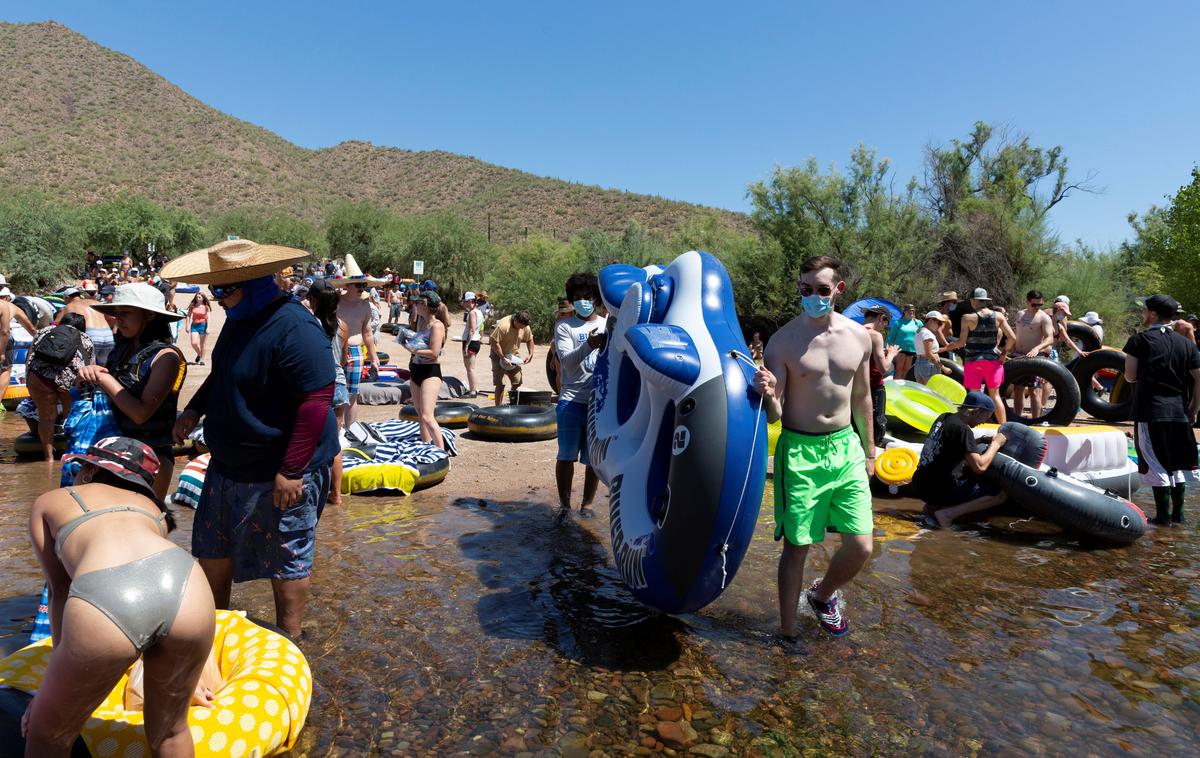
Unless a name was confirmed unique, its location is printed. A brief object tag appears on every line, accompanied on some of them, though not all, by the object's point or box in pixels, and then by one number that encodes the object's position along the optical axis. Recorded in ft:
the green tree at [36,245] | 105.19
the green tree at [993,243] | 72.84
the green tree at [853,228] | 69.82
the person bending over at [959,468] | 20.67
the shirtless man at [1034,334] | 34.01
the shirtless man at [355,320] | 24.32
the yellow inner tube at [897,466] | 23.00
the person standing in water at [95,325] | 23.27
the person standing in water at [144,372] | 11.51
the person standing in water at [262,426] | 10.46
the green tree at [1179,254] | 74.38
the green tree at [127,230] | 155.53
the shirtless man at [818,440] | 12.67
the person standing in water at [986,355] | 32.04
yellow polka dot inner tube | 8.11
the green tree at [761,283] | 70.23
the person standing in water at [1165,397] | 20.77
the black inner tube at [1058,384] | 31.40
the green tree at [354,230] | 147.43
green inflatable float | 27.89
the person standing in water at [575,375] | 18.85
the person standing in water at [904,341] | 38.29
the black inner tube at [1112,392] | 36.06
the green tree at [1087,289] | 72.95
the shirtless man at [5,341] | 28.84
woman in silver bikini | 6.50
